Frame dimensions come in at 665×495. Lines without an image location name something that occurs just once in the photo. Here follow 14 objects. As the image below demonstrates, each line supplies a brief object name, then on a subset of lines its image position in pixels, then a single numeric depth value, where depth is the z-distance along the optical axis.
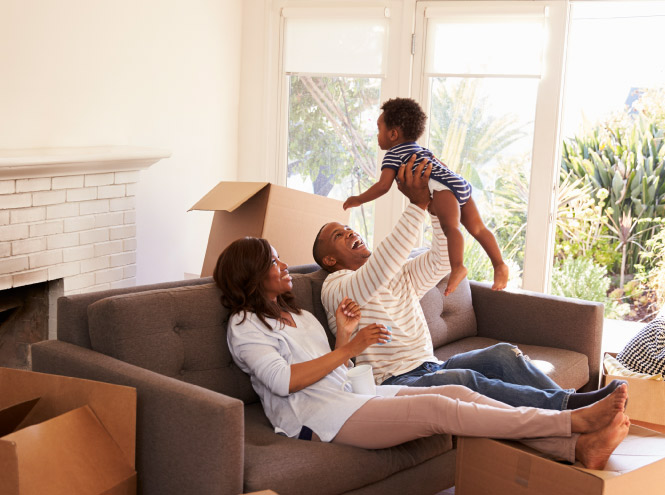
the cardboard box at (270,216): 3.43
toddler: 2.53
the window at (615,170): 5.41
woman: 2.08
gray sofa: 1.96
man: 2.48
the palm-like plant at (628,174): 5.47
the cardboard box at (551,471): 1.99
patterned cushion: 3.18
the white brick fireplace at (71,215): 3.24
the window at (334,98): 4.83
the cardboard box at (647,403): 2.96
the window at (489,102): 4.47
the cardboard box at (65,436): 1.83
